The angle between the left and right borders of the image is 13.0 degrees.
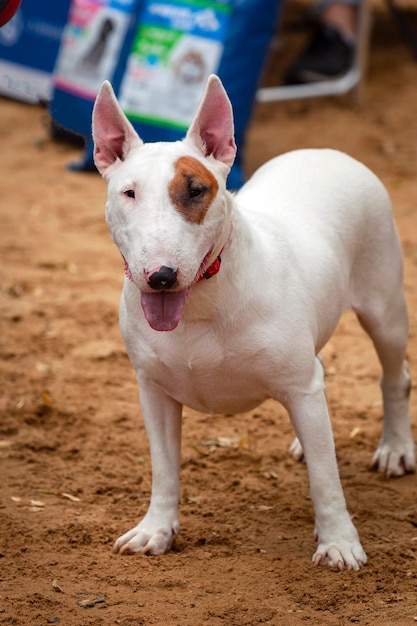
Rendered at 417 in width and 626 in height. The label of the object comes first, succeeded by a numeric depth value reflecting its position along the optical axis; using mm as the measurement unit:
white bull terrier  5841
